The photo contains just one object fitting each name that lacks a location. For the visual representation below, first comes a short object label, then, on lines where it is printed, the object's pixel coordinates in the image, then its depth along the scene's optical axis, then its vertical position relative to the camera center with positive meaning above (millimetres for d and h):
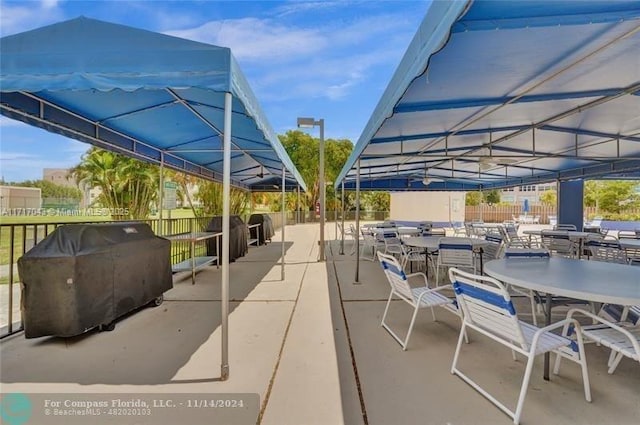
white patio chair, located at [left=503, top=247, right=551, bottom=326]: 3365 -430
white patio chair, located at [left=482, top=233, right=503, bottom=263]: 4891 -553
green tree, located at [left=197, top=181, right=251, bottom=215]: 14755 +550
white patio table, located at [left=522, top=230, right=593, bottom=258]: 6648 -451
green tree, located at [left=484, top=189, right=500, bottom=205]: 40181 +1936
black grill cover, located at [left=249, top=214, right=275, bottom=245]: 11148 -694
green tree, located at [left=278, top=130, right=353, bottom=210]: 21984 +4052
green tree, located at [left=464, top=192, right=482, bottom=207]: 35344 +1447
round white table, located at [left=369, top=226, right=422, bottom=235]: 7457 -485
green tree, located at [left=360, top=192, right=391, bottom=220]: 29672 +885
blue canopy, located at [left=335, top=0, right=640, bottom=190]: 1788 +1256
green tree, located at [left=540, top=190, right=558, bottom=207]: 34897 +1888
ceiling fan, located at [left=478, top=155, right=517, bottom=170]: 6130 +1080
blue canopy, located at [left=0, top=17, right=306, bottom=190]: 2031 +1035
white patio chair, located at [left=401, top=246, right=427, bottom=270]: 5672 -801
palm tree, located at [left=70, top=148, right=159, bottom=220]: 12008 +1033
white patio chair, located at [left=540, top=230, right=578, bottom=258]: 6523 -637
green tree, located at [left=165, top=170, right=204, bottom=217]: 14398 +1385
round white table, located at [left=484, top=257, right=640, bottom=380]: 1925 -467
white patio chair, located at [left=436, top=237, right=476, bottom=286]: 4496 -607
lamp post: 7406 +1421
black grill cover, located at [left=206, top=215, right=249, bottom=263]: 7121 -691
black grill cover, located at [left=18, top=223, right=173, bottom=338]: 2785 -677
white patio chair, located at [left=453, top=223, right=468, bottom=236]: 13250 -652
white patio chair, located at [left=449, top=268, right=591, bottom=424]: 1884 -741
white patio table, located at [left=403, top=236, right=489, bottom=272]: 4895 -490
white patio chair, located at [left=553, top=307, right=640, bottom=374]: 1825 -781
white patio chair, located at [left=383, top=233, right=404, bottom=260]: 6371 -676
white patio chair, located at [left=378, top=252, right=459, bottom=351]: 2807 -781
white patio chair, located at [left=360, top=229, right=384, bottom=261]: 7341 -747
